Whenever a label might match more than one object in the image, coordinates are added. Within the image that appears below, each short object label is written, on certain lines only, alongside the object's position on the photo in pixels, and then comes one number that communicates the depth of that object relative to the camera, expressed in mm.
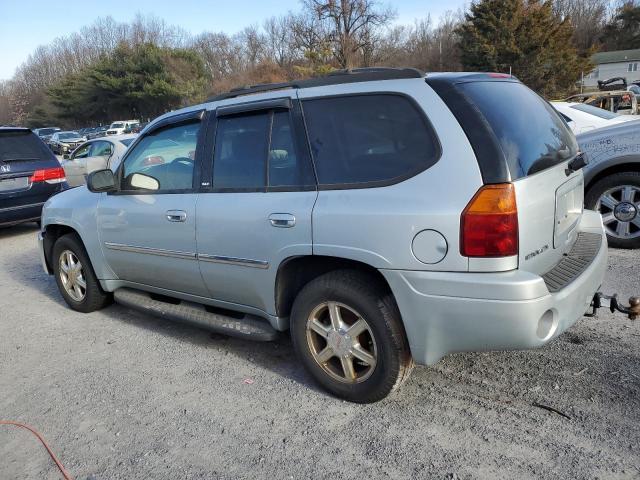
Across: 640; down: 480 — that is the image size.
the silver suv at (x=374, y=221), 2539
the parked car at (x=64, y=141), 34291
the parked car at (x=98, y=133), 40625
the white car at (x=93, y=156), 11844
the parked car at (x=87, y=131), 45809
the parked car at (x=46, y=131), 46047
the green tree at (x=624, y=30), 63284
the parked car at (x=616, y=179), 5383
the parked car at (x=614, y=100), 14673
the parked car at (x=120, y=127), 39219
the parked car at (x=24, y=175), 8258
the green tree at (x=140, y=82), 51531
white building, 59306
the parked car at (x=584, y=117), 8008
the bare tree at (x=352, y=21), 45812
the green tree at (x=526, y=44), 36812
